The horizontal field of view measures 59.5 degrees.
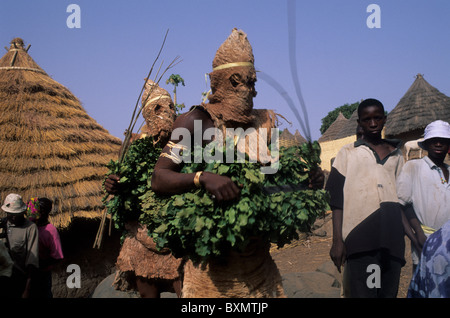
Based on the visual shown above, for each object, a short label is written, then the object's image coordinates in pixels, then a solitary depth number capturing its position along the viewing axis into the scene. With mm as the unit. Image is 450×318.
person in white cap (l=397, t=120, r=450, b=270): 3803
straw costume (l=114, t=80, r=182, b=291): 3768
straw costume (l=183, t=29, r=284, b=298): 2365
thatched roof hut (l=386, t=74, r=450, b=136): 12734
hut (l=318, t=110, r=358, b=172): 18827
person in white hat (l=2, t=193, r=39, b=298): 4277
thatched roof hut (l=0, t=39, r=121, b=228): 7555
